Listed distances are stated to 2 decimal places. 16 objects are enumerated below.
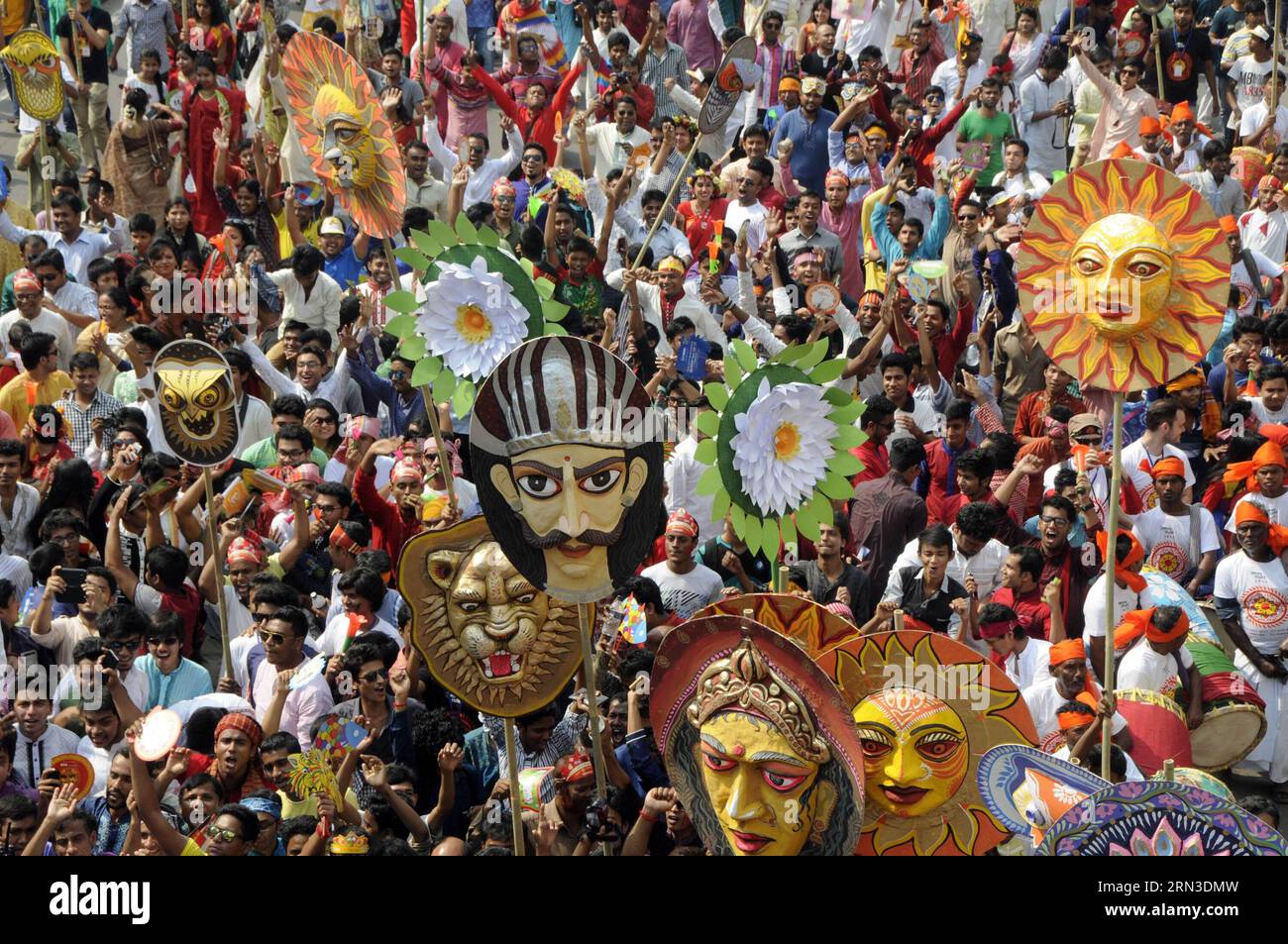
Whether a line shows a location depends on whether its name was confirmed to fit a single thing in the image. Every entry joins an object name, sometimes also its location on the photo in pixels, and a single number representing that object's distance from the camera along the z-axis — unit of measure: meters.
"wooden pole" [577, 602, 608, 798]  16.27
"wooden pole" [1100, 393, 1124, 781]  16.45
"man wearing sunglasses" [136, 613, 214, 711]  20.37
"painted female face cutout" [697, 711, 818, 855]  14.43
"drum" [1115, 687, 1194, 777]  19.25
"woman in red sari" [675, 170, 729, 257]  30.70
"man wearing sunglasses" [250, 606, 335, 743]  19.52
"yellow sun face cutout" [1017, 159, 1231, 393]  16.44
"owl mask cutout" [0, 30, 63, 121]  30.03
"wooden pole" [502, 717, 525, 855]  16.36
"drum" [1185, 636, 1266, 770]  20.78
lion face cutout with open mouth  16.39
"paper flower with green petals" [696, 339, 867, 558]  16.67
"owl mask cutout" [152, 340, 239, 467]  20.45
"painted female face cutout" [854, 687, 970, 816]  15.28
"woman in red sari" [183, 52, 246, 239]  32.87
